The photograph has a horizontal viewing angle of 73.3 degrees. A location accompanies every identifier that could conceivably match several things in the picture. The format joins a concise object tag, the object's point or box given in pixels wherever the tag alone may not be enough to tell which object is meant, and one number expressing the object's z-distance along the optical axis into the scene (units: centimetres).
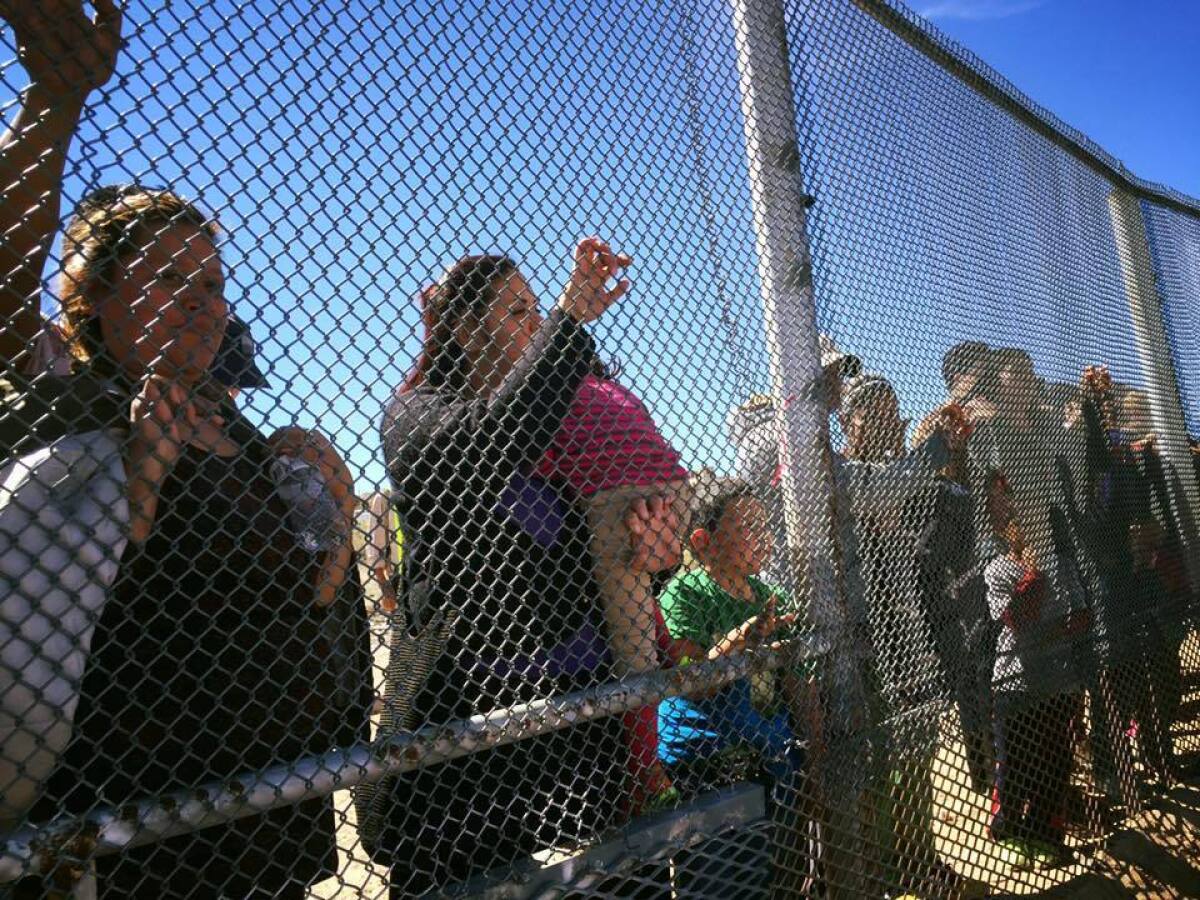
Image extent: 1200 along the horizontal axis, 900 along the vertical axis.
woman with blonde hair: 100
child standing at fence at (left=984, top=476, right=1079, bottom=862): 252
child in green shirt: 179
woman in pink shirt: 162
